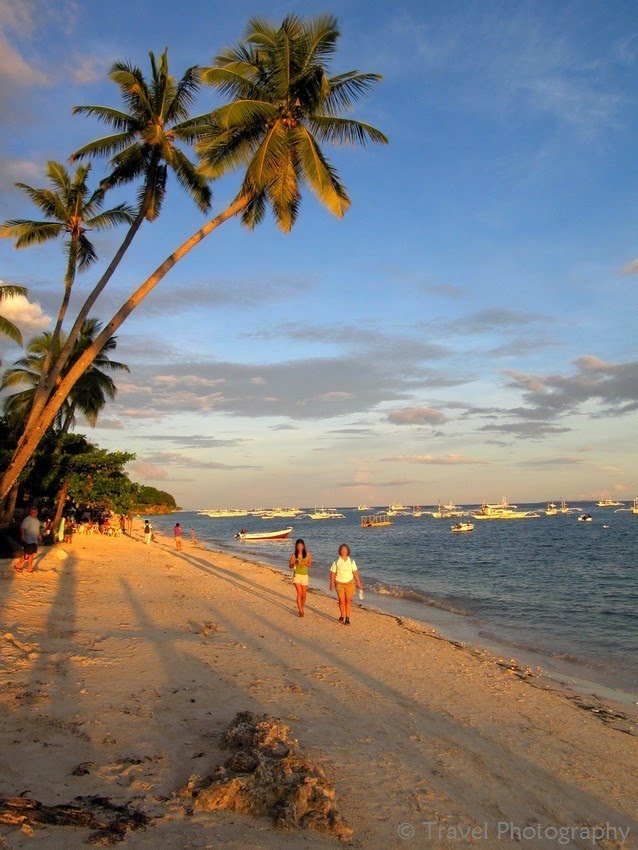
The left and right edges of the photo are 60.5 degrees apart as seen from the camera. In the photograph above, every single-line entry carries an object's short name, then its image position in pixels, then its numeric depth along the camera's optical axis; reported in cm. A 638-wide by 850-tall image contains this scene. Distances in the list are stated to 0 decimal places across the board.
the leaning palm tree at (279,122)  1390
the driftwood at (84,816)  323
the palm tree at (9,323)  2006
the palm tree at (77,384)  3050
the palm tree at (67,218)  1747
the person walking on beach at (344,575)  1127
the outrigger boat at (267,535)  5631
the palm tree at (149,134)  1530
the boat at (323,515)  15676
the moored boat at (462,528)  7099
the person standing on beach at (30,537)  1373
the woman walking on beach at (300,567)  1144
